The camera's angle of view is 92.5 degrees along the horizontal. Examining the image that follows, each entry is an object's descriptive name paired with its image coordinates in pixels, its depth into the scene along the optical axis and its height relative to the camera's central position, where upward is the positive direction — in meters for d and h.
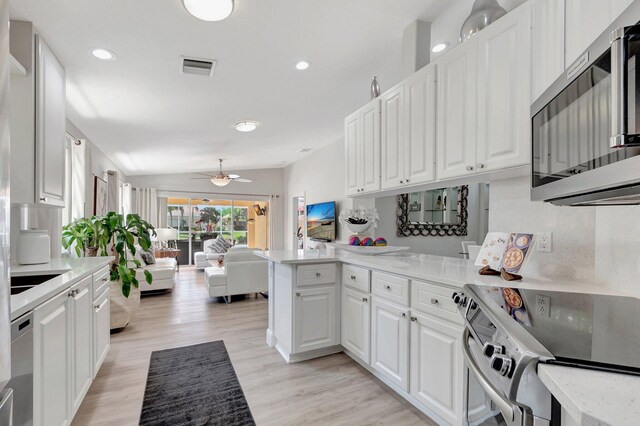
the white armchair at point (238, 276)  4.56 -0.97
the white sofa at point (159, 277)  4.91 -1.07
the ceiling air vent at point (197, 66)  2.49 +1.22
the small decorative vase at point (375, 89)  2.96 +1.20
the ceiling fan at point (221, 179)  6.65 +0.72
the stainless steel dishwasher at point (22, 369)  1.16 -0.62
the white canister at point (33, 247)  2.15 -0.26
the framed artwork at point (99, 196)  4.45 +0.23
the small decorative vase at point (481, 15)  1.90 +1.25
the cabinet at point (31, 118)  1.91 +0.61
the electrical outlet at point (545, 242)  1.73 -0.16
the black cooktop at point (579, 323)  0.69 -0.33
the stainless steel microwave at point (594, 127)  0.69 +0.26
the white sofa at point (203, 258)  7.57 -1.14
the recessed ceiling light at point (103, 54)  2.21 +1.16
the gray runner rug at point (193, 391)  1.93 -1.31
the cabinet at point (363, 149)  2.82 +0.63
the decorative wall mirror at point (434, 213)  4.48 +0.00
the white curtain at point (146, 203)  7.54 +0.21
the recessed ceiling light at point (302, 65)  2.72 +1.33
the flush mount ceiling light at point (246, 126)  4.21 +1.22
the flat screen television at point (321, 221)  5.88 -0.18
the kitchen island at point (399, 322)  0.67 -0.68
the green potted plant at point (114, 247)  3.26 -0.39
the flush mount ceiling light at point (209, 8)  1.81 +1.23
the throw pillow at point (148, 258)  5.61 -0.85
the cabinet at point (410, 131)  2.22 +0.65
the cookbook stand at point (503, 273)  1.60 -0.33
